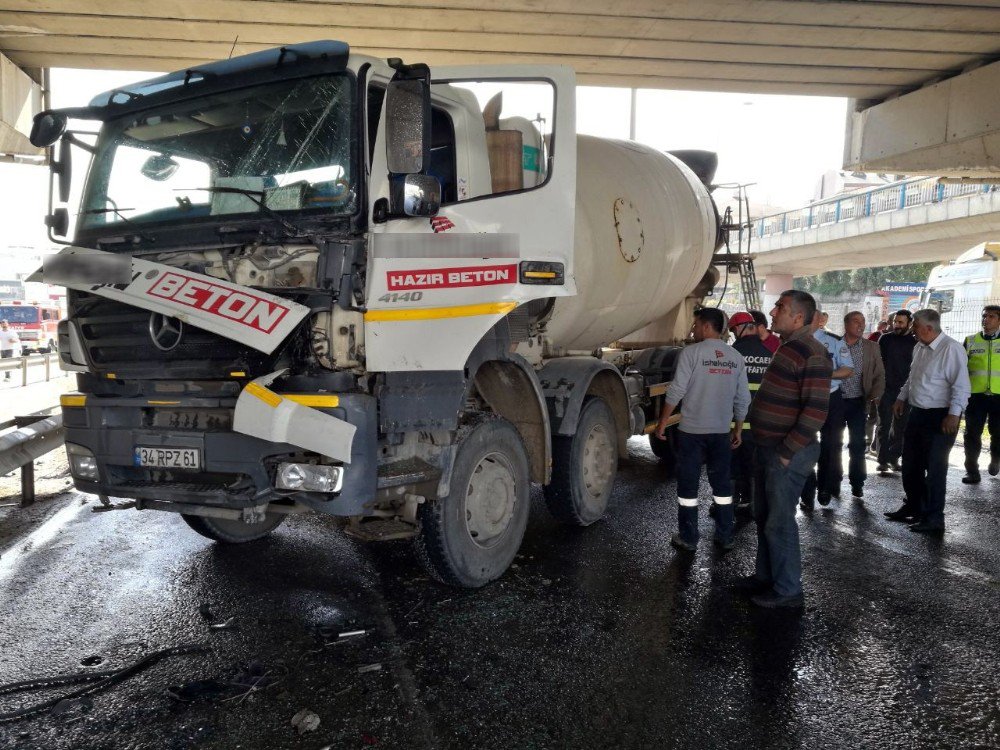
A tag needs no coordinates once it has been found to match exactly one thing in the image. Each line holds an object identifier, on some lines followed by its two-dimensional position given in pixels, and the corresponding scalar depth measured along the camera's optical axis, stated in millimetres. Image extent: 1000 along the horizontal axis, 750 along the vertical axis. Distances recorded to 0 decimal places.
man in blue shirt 6488
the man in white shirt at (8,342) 23375
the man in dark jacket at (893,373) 8289
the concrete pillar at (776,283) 32350
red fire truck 26156
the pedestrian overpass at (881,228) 20391
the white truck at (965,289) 16750
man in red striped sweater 4105
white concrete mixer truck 3510
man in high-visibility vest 7359
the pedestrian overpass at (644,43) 7152
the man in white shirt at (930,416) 5758
